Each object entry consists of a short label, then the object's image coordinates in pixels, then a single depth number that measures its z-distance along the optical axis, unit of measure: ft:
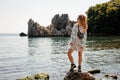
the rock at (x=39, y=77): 33.94
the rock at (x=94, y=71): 38.89
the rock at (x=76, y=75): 26.34
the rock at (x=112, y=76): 35.01
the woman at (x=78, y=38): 25.92
